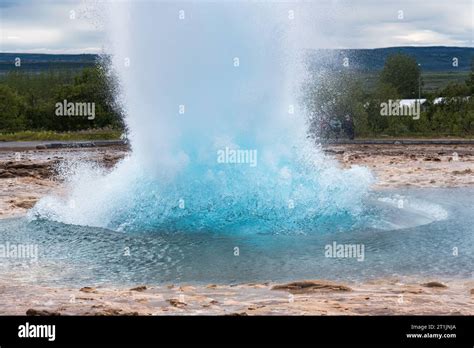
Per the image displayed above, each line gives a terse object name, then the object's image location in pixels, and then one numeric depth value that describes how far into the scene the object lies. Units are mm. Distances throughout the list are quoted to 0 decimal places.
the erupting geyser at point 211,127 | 11930
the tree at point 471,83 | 51528
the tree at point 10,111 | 46531
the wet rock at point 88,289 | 7711
